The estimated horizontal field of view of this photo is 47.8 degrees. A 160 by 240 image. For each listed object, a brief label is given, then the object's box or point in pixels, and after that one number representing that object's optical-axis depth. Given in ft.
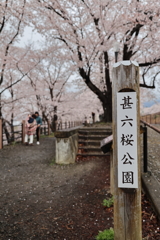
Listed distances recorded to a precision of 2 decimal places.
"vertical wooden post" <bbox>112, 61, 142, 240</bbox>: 6.79
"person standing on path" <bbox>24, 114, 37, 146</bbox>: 31.71
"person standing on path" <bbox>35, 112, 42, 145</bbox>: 33.66
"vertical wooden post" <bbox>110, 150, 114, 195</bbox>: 13.07
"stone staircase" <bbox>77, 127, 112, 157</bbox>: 24.96
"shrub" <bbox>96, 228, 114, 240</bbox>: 8.40
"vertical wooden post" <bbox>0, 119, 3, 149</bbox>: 29.89
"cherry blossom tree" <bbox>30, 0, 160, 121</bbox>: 29.17
